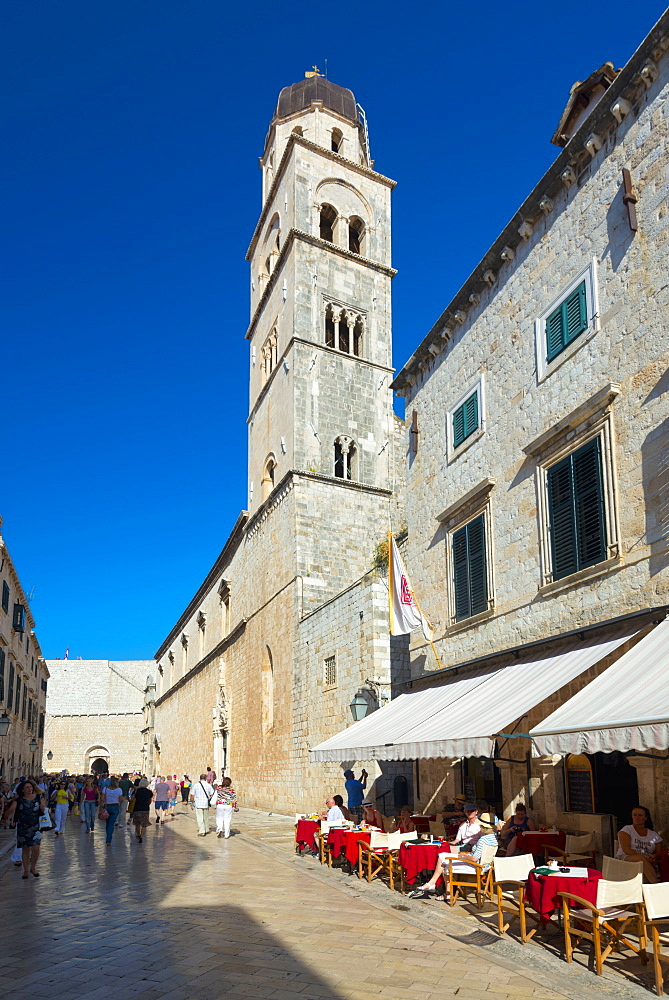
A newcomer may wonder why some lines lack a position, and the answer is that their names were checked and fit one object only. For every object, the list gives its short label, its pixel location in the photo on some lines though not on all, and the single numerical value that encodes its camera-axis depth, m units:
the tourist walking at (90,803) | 20.17
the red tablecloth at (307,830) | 13.30
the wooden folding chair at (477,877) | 8.05
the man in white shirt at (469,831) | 9.20
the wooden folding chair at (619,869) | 6.29
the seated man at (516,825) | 8.83
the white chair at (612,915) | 5.82
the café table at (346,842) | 11.03
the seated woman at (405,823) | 10.82
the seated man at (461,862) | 8.58
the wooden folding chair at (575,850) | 8.15
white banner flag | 13.53
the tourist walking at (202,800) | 18.12
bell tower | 25.98
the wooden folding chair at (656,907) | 5.41
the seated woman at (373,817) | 12.02
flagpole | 14.18
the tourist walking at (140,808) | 17.34
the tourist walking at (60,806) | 20.00
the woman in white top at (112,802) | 17.16
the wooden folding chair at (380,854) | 10.09
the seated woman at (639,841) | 7.09
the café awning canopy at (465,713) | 8.27
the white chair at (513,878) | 7.09
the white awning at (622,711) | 6.06
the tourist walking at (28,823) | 11.68
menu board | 9.26
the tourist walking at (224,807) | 17.25
